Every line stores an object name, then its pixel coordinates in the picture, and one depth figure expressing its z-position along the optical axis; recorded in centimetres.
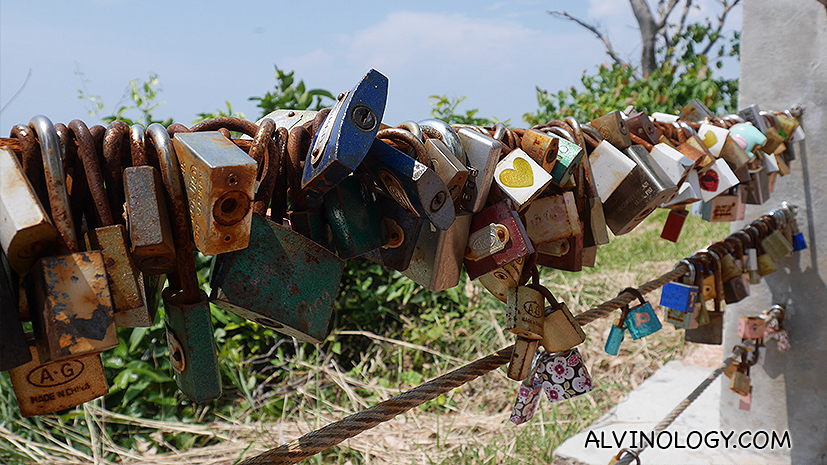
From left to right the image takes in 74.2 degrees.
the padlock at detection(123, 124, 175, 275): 47
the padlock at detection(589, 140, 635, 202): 88
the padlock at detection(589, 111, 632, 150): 96
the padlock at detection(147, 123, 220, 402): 53
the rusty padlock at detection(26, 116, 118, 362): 43
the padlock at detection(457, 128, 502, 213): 69
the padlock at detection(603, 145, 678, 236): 93
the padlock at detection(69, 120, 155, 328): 47
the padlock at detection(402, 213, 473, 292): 72
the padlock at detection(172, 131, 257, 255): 45
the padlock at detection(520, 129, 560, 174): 78
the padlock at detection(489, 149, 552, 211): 72
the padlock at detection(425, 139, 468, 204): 62
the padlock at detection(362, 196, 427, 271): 66
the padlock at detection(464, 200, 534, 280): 71
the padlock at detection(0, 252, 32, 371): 43
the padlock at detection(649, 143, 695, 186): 99
